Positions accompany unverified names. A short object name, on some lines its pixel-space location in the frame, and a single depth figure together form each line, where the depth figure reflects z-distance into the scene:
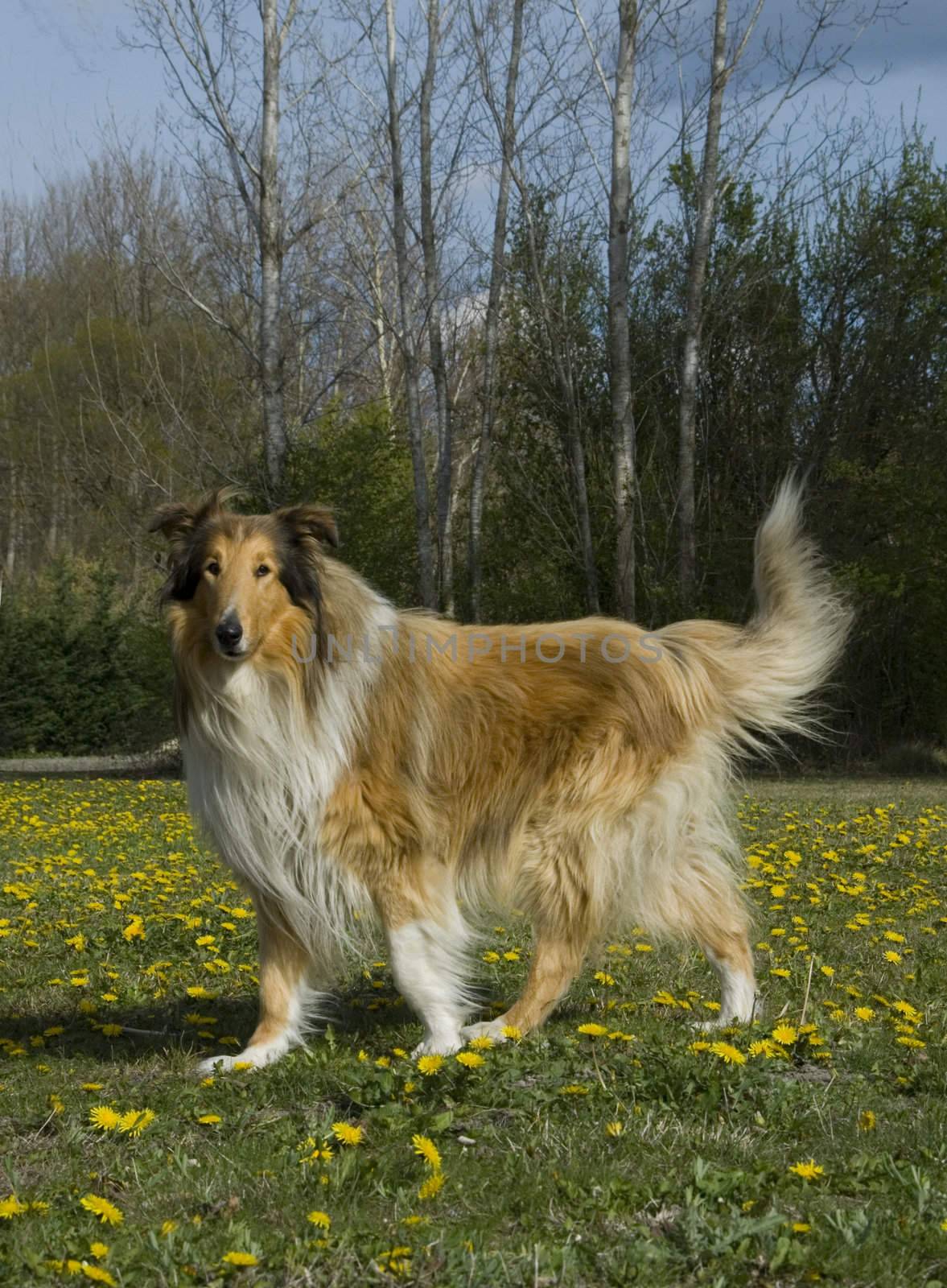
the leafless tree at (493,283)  19.80
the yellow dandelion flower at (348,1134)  3.42
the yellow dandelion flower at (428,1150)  3.24
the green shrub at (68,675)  27.86
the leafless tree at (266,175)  18.77
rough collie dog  4.87
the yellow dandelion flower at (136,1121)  3.62
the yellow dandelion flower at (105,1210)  2.98
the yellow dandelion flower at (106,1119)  3.66
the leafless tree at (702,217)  18.16
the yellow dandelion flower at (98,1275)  2.66
